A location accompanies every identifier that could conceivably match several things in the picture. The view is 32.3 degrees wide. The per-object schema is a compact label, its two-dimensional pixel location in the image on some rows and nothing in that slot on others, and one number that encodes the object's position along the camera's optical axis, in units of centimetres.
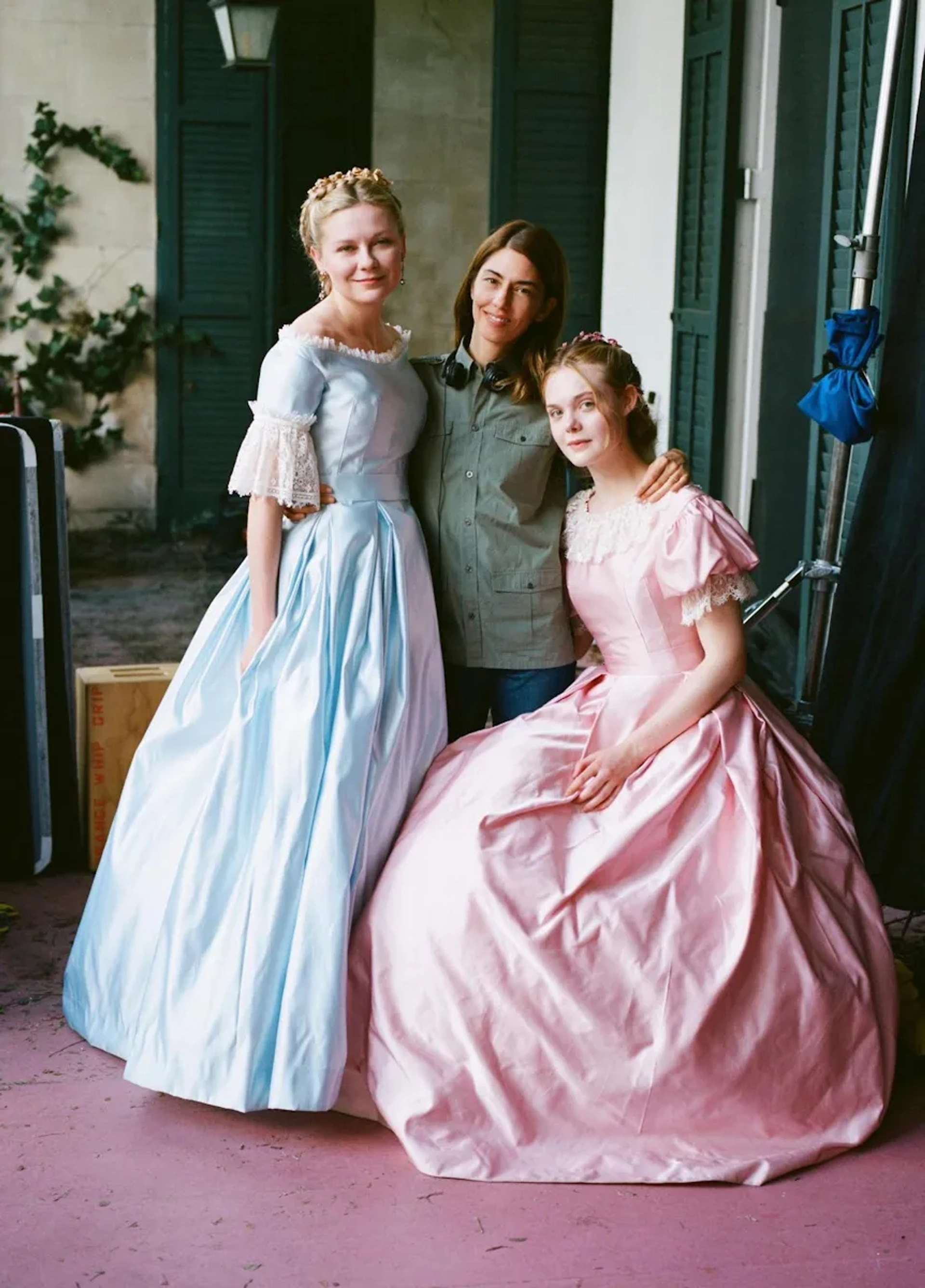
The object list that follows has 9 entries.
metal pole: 291
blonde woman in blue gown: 255
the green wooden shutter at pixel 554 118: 604
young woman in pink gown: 242
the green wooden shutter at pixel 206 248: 785
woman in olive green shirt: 274
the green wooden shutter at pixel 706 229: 505
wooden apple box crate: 374
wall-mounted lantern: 620
